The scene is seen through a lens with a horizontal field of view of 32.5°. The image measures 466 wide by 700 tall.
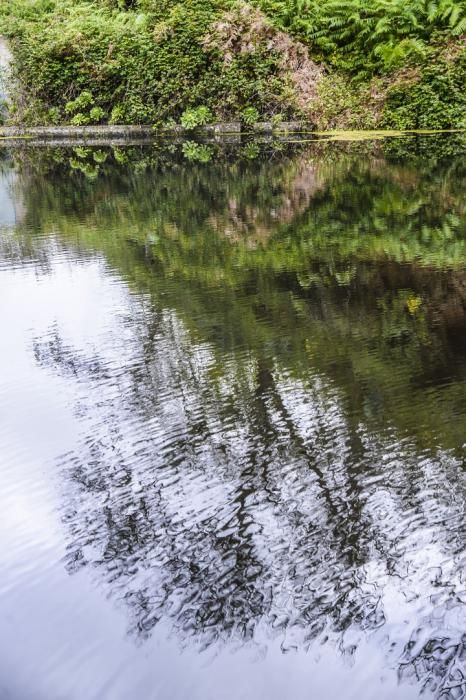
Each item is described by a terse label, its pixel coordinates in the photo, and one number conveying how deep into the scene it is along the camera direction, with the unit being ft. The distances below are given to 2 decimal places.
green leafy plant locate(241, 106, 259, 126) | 69.41
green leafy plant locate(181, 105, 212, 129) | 70.49
